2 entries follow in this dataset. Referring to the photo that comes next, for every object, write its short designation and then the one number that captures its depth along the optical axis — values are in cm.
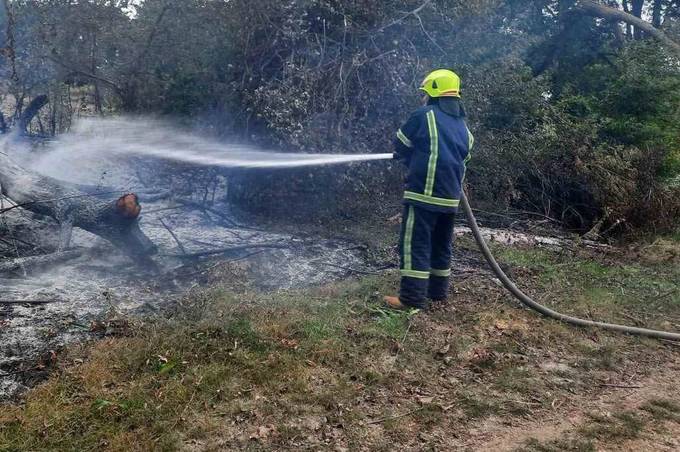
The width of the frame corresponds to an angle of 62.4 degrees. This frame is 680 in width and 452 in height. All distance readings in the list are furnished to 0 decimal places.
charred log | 512
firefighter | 449
